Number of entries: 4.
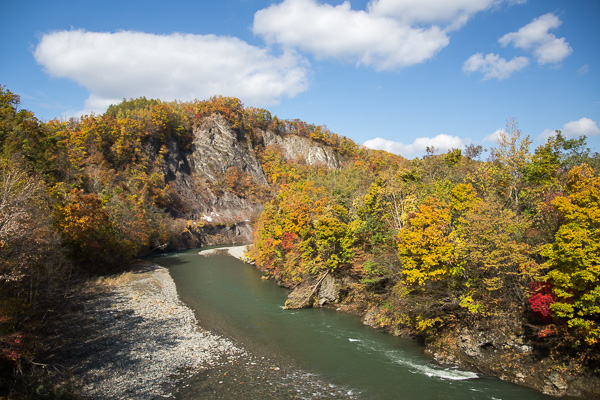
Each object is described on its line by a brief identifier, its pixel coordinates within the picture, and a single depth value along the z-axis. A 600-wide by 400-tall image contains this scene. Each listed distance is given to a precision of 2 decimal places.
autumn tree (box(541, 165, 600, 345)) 14.41
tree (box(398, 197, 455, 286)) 20.34
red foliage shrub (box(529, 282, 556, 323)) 16.11
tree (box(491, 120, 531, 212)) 28.77
